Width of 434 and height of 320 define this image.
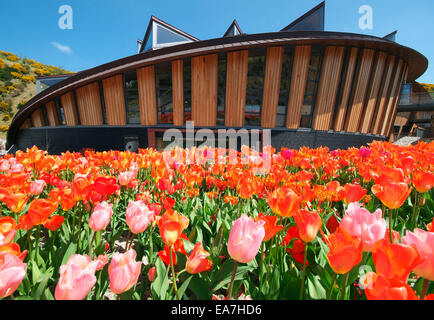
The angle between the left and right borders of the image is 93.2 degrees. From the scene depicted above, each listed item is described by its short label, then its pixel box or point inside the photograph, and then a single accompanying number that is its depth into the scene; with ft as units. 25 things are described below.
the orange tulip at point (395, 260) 1.52
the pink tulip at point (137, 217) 3.13
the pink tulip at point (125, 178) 5.81
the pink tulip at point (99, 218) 3.09
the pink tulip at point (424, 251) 1.68
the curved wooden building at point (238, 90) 36.91
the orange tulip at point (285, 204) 2.94
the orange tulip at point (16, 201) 3.38
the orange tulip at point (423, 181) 4.00
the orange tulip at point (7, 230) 2.37
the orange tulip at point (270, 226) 2.59
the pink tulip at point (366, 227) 2.27
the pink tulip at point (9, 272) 1.82
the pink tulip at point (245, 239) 2.22
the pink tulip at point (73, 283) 1.80
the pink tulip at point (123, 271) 2.10
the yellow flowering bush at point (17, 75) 134.57
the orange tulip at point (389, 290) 1.39
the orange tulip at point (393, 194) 3.01
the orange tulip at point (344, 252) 1.75
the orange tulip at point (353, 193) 4.05
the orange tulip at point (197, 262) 2.61
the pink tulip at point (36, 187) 4.84
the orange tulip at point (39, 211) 2.85
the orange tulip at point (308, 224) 2.46
